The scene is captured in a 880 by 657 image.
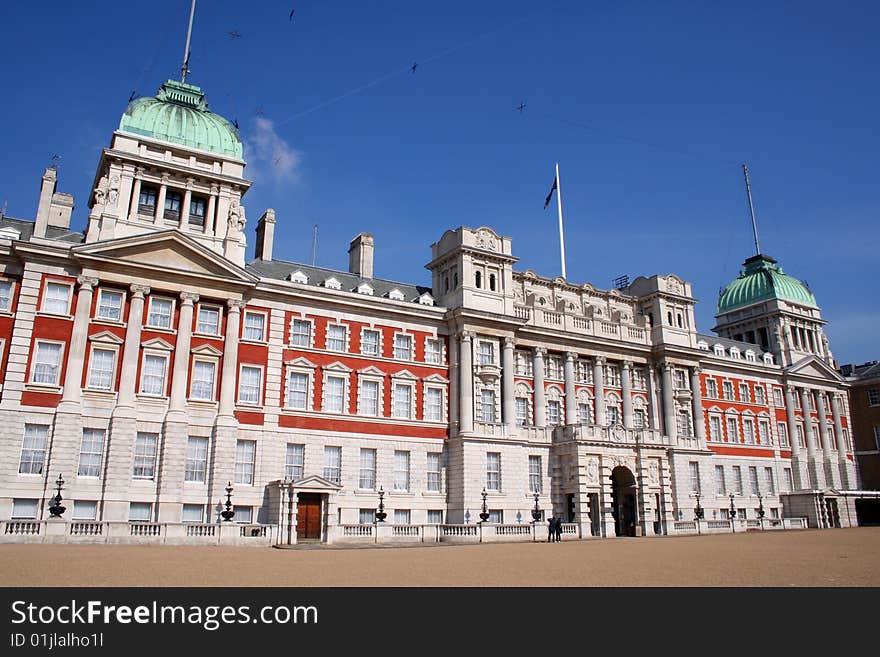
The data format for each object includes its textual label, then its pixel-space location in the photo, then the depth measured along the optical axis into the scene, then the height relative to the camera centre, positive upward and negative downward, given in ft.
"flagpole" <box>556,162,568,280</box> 204.13 +77.96
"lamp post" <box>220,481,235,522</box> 122.83 -0.81
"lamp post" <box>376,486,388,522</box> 139.64 -0.77
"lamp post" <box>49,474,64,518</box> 111.19 +0.22
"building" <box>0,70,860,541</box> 127.85 +27.87
